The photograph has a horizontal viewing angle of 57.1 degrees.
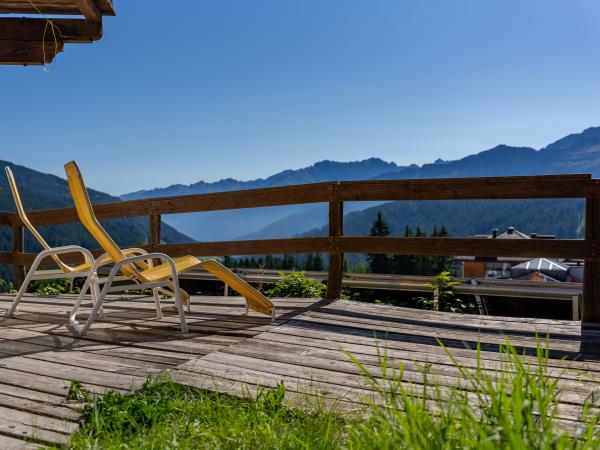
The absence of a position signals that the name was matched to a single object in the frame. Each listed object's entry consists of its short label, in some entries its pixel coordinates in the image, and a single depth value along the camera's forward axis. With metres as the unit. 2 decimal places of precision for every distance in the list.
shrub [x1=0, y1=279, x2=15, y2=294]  7.09
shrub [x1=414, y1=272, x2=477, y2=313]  5.46
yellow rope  4.33
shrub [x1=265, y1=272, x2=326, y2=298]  5.64
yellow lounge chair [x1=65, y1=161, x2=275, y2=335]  3.63
